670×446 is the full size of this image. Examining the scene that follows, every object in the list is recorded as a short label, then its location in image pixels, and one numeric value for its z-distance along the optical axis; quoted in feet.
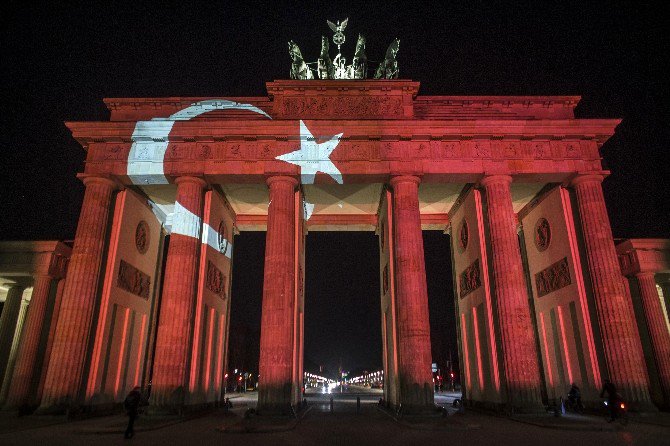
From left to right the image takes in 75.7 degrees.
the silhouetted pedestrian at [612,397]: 49.80
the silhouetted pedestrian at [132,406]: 41.08
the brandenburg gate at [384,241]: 60.39
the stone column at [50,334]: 71.46
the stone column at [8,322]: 84.28
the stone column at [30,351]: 68.18
